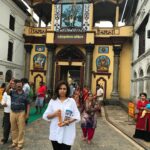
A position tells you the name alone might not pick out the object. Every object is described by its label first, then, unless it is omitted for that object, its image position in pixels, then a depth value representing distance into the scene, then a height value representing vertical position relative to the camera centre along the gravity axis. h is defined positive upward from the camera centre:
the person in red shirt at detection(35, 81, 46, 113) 8.73 -0.87
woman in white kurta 2.56 -0.58
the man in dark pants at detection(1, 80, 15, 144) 4.43 -1.02
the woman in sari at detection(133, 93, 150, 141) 5.47 -1.51
